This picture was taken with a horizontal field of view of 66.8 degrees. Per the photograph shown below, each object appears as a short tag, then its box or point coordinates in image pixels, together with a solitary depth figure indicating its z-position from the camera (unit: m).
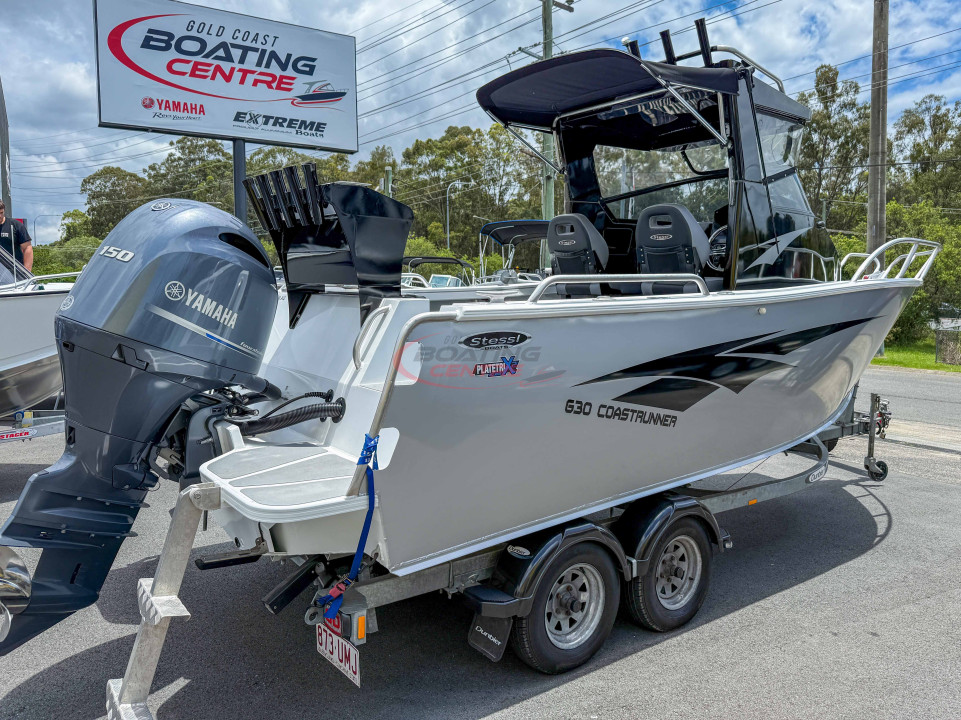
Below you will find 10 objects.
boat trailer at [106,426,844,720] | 2.63
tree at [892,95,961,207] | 43.34
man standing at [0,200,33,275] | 8.30
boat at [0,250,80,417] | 5.87
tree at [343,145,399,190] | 61.75
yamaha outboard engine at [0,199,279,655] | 2.92
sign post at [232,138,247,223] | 15.86
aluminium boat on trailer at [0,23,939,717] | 2.71
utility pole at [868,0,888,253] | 15.32
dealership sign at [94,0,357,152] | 15.05
